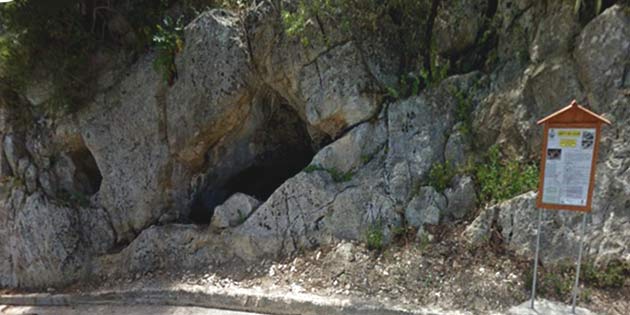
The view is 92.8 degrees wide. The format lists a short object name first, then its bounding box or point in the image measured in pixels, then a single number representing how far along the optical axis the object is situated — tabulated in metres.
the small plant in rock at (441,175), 4.05
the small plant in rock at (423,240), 3.85
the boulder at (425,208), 3.99
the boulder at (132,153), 5.42
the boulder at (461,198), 3.92
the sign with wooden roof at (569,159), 2.66
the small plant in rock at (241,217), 4.82
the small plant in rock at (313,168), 4.68
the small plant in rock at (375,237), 4.05
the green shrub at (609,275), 3.06
